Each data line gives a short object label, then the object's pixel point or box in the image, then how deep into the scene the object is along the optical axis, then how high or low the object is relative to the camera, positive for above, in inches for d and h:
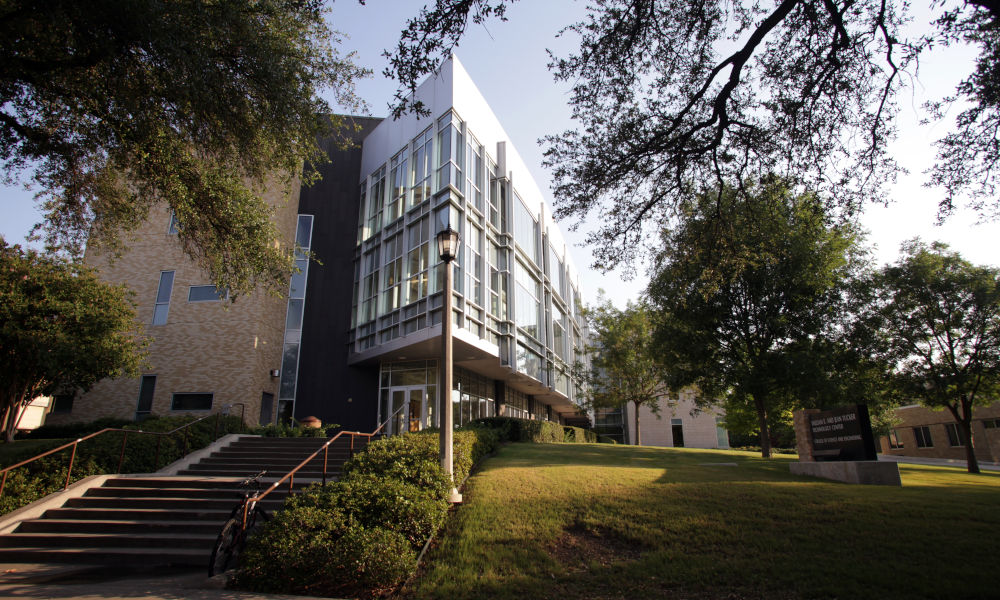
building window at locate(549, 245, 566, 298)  1406.5 +437.5
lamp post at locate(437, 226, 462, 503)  347.3 +46.8
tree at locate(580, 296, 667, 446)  1224.8 +160.9
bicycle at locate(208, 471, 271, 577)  276.8 -56.5
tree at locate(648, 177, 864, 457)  652.1 +148.9
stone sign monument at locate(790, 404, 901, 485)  436.5 -17.2
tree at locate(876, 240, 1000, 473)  776.3 +153.8
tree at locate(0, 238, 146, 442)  550.6 +112.7
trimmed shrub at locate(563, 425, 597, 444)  1295.5 -13.2
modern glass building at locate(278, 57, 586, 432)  840.3 +287.5
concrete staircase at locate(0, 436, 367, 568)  308.7 -60.6
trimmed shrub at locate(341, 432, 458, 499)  323.9 -21.5
